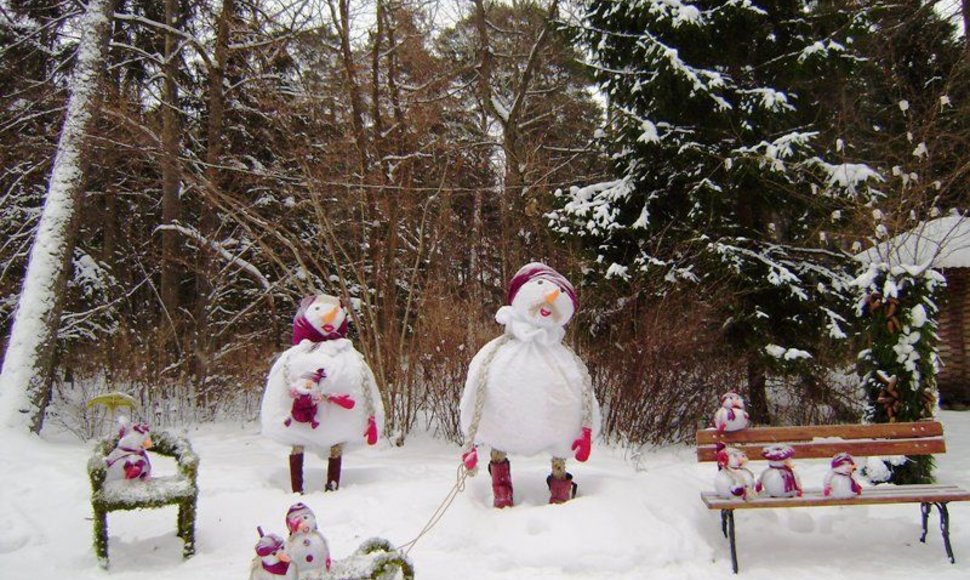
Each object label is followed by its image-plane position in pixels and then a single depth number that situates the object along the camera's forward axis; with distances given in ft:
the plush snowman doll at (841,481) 12.98
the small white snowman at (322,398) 15.81
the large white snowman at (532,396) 14.47
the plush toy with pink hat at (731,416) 15.02
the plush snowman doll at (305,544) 10.27
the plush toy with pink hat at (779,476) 12.96
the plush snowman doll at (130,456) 12.96
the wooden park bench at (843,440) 14.79
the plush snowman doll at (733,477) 12.90
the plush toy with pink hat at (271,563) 9.51
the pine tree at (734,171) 24.73
